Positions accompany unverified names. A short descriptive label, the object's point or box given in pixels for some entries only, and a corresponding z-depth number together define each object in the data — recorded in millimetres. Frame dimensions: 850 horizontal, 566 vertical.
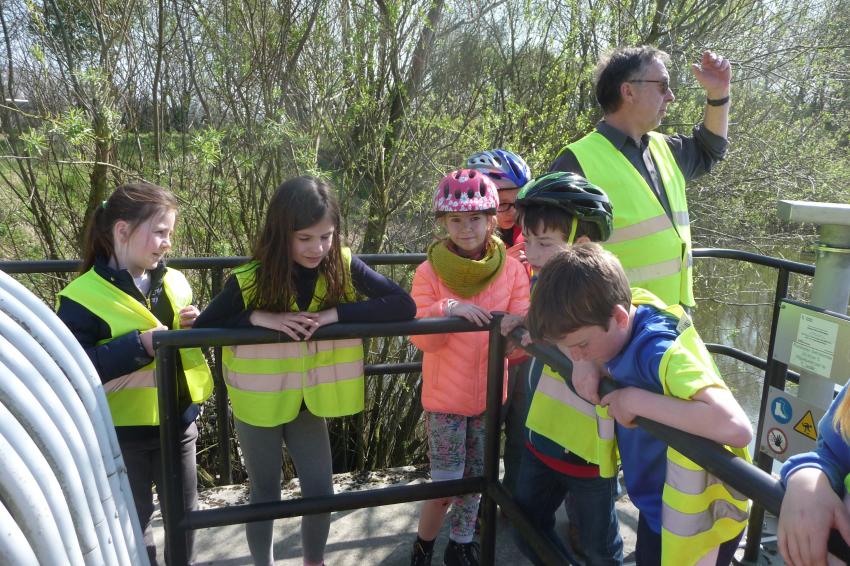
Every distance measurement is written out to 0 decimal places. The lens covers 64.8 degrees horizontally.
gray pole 2141
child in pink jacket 2410
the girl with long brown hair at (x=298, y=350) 2053
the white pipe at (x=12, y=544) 1003
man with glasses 2418
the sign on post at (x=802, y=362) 2113
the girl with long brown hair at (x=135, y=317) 2021
